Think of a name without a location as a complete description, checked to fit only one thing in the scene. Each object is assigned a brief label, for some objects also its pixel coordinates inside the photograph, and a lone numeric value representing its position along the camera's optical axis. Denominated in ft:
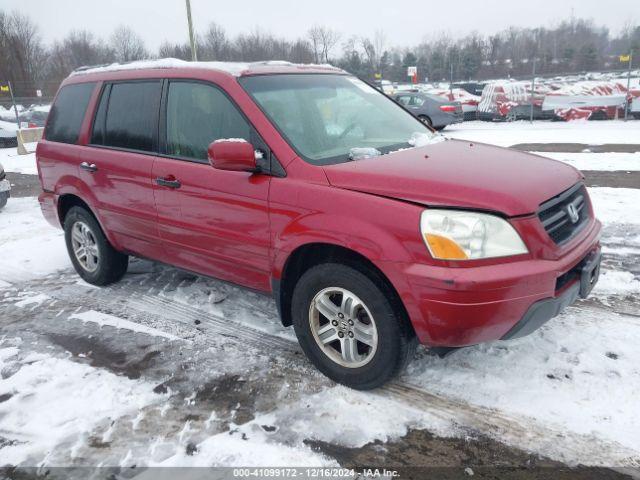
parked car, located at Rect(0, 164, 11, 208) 27.81
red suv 8.49
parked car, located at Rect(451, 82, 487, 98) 72.54
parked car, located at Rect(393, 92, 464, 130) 57.31
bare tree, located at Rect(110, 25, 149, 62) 182.09
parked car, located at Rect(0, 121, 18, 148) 65.92
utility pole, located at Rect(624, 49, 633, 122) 55.52
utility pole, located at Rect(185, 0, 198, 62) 54.27
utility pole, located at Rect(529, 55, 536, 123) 60.62
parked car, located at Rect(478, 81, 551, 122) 61.87
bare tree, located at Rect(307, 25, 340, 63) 185.81
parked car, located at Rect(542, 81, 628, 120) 57.36
